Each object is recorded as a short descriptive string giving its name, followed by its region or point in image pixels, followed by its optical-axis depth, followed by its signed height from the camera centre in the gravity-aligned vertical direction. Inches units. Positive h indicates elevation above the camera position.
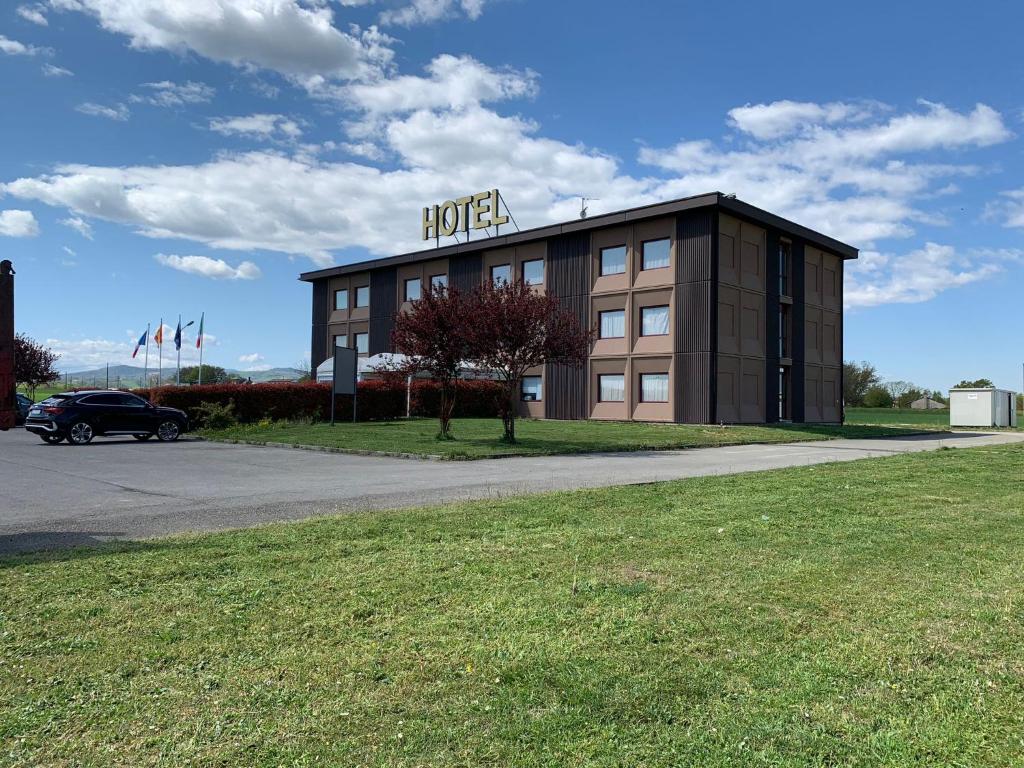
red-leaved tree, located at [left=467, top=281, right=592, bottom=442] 858.1 +76.4
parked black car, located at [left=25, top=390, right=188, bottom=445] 871.1 -24.5
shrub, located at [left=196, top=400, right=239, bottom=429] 1107.3 -25.1
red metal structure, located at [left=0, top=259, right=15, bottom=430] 240.2 +20.7
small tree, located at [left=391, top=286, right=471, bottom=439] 879.1 +74.7
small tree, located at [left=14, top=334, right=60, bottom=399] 1888.5 +78.8
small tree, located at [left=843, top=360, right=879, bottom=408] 3063.5 +96.6
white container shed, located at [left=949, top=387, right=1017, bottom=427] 1560.0 -2.4
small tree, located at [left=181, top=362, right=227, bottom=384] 3379.9 +111.6
